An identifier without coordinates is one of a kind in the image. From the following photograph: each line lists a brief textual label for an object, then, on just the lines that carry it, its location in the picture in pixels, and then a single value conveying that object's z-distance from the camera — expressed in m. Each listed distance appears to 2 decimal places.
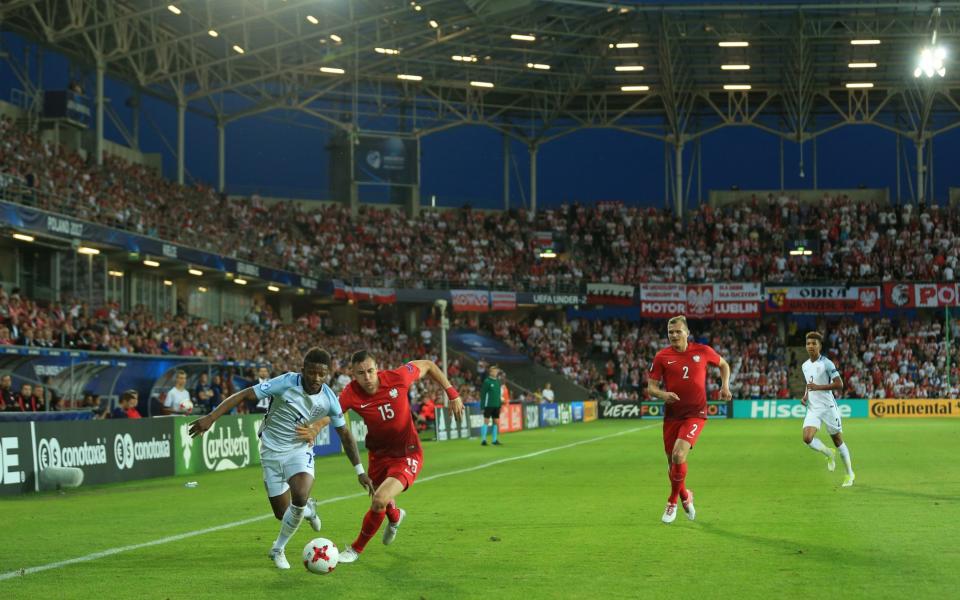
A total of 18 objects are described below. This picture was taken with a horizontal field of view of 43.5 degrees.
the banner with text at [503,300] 63.81
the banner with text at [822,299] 64.12
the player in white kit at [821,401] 18.27
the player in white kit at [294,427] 10.18
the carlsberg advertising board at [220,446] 23.36
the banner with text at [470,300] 62.97
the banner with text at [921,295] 62.62
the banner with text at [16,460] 18.14
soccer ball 9.62
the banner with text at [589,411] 56.58
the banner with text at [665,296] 65.25
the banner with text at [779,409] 55.44
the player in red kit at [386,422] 10.33
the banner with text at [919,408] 54.38
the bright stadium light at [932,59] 45.05
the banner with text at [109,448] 19.38
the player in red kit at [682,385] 13.56
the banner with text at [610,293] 65.75
